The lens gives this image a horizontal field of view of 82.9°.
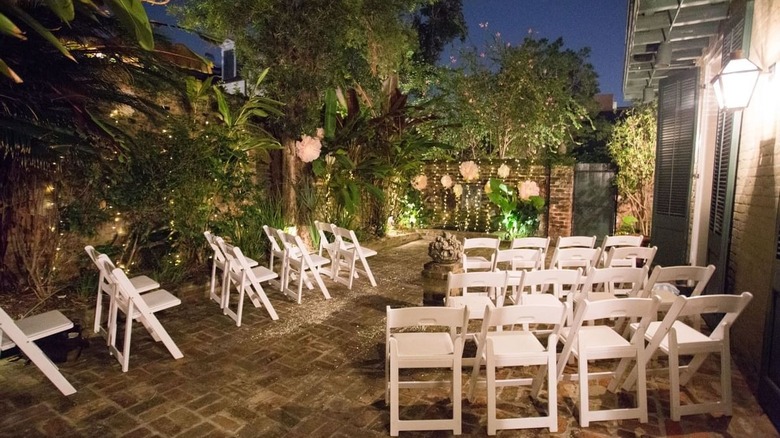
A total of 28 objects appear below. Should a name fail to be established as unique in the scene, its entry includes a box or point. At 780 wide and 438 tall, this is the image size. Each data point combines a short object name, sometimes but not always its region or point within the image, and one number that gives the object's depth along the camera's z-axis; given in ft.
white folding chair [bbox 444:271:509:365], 10.78
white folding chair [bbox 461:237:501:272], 16.75
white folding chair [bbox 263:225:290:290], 17.61
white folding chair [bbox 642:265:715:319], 11.39
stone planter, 14.74
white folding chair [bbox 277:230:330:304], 16.20
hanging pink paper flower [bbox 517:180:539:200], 28.73
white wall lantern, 11.48
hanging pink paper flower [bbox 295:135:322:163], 21.83
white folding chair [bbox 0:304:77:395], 9.07
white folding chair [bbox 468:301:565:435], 8.32
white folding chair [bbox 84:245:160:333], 12.45
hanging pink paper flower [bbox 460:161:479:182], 29.89
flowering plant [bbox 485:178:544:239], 29.63
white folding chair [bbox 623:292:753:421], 8.63
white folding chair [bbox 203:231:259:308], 15.36
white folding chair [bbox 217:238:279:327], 13.82
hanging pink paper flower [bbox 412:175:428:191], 31.19
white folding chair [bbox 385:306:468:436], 8.23
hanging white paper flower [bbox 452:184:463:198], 31.45
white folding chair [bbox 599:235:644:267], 17.09
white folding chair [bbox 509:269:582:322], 11.17
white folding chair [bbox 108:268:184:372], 10.81
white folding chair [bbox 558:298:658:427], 8.48
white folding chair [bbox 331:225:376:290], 18.12
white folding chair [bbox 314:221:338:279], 19.41
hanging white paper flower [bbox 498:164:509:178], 30.48
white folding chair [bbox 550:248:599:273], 15.06
